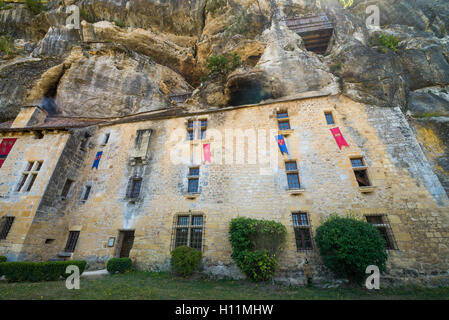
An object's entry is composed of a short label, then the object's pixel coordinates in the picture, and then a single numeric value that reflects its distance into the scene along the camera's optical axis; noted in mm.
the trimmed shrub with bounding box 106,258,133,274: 7973
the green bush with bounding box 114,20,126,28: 19297
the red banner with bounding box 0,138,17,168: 10795
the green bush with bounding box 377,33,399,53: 13271
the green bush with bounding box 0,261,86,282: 6559
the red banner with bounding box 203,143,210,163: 10541
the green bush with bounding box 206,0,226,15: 18500
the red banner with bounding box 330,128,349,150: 9336
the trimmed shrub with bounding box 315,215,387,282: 6016
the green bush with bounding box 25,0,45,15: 21342
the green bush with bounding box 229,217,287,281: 6801
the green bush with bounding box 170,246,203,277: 7297
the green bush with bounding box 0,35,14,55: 17812
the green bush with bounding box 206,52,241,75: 12891
